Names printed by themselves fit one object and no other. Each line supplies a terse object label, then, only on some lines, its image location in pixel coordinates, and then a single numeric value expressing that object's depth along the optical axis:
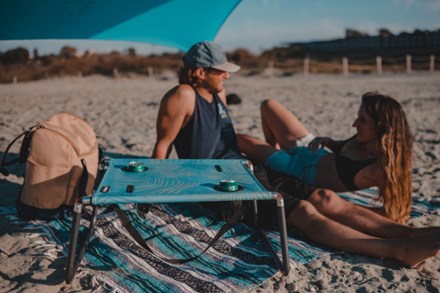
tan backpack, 2.45
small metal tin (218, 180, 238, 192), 1.87
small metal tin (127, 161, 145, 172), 2.20
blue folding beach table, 1.75
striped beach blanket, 1.95
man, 2.58
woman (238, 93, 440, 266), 2.16
